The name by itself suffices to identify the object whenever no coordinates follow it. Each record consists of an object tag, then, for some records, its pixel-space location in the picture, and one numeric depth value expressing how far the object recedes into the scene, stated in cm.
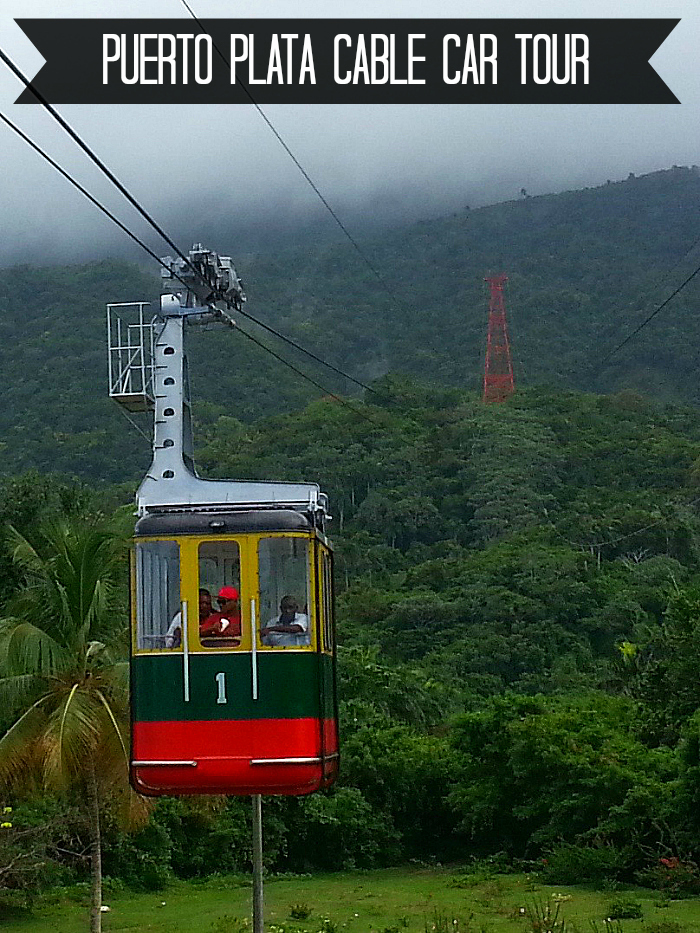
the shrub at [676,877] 1808
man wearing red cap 836
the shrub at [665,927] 1466
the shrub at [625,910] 1605
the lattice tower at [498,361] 6359
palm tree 1209
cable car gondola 830
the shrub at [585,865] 1931
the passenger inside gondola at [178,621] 838
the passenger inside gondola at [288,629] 834
